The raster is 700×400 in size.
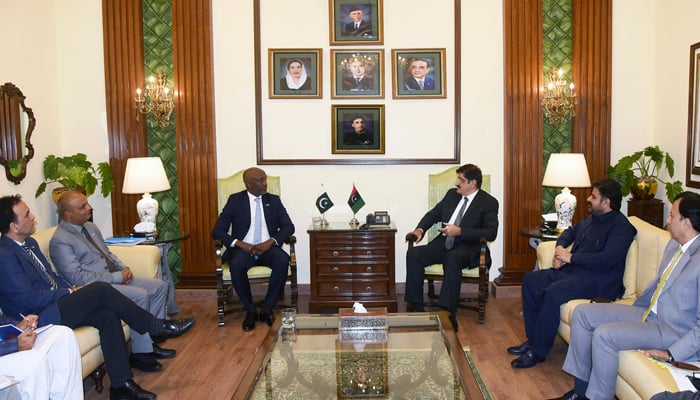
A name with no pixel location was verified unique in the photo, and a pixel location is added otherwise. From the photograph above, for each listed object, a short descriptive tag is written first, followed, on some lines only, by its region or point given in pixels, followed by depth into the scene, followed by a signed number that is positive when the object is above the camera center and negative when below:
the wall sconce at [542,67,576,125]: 6.30 +0.51
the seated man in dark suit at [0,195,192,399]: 3.85 -0.90
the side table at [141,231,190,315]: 5.84 -1.00
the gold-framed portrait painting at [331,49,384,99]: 6.40 +0.76
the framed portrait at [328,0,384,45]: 6.34 +1.27
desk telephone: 6.04 -0.65
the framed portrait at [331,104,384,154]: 6.43 +0.22
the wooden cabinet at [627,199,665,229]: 5.98 -0.59
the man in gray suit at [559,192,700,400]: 3.42 -1.00
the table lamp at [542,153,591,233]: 5.72 -0.28
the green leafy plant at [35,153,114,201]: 5.86 -0.18
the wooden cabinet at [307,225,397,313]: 5.90 -1.07
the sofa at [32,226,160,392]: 3.97 -0.96
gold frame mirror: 5.39 +0.20
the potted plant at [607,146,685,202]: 5.95 -0.23
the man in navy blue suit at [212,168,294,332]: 5.63 -0.76
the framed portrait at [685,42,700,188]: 5.47 +0.22
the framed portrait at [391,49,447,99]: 6.38 +0.77
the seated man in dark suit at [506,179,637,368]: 4.45 -0.85
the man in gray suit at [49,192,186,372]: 4.51 -0.79
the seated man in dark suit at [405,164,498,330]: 5.47 -0.81
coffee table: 3.32 -1.21
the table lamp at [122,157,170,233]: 5.82 -0.27
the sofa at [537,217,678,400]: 4.38 -0.81
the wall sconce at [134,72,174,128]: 6.38 +0.53
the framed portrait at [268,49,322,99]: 6.39 +0.79
